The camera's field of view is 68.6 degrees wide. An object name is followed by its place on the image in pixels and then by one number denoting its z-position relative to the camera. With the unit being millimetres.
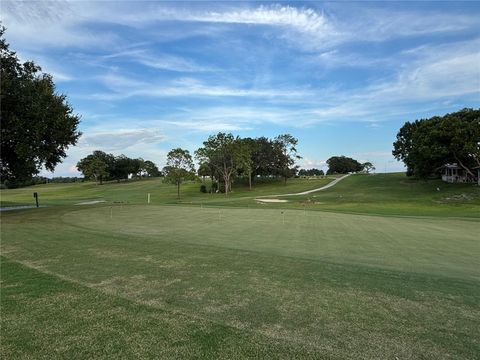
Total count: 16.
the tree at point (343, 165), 141250
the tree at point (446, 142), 45094
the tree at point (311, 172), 164300
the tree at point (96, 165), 90312
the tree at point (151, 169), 134500
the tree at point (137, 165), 108250
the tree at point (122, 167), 102962
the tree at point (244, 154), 61812
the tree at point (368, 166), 136538
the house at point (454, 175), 61188
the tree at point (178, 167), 55656
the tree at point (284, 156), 76125
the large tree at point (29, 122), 19156
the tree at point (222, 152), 60978
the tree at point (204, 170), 64650
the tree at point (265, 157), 75250
